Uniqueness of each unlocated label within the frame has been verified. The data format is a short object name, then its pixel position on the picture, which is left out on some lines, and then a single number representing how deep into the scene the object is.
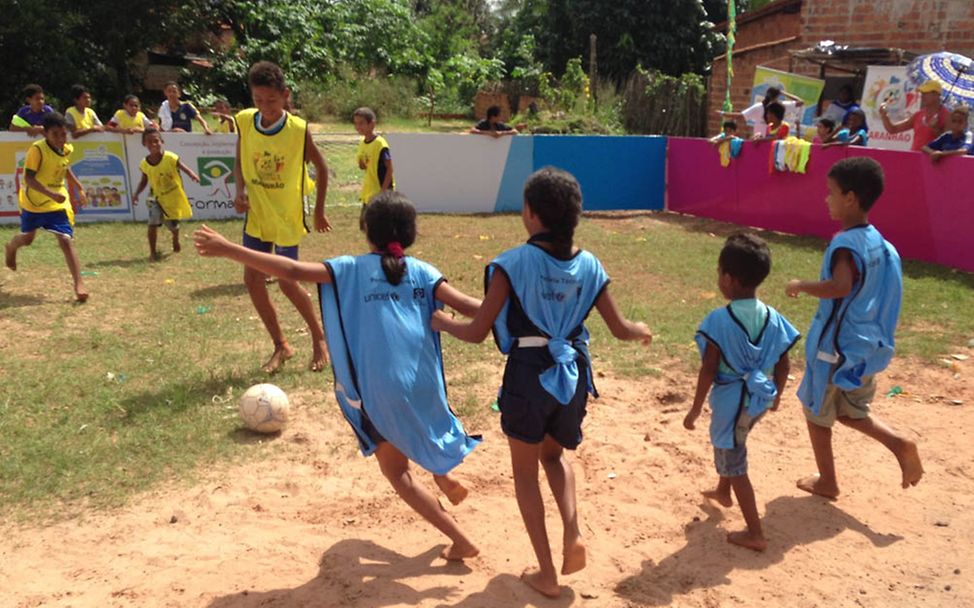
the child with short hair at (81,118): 12.62
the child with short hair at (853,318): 4.03
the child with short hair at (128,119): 13.12
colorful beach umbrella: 11.59
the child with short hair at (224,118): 14.61
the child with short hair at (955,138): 10.35
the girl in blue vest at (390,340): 3.37
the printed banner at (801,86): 15.51
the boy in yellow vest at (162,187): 10.57
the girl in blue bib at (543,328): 3.24
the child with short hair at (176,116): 13.91
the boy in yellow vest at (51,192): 8.19
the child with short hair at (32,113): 11.99
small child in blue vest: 3.71
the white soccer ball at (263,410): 5.02
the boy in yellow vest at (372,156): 9.85
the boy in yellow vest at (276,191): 6.02
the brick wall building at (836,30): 14.36
